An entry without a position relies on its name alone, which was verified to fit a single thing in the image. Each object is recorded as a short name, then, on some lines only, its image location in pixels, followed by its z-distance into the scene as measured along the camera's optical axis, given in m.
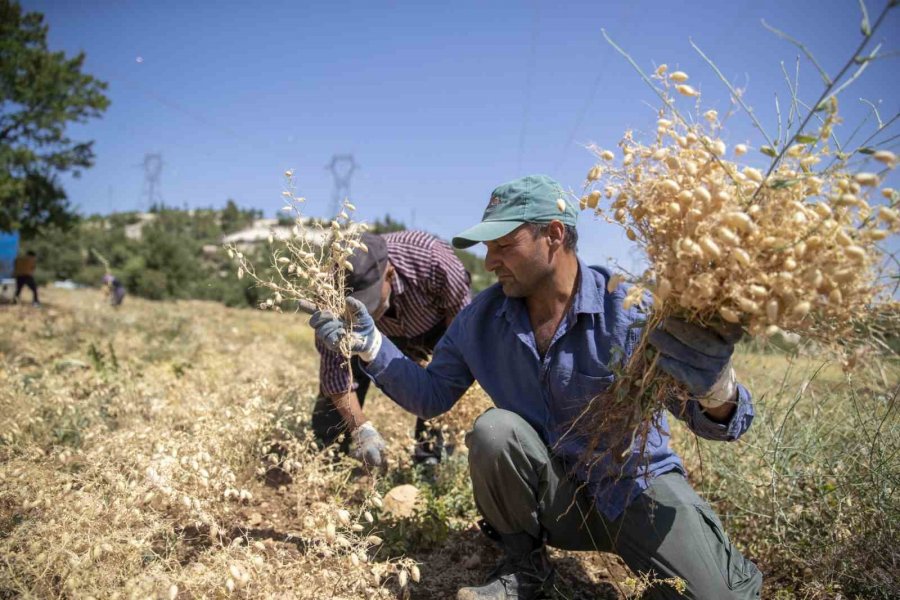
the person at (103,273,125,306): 14.55
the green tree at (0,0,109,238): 13.69
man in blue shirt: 2.04
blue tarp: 19.62
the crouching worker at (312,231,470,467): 2.96
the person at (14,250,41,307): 14.75
